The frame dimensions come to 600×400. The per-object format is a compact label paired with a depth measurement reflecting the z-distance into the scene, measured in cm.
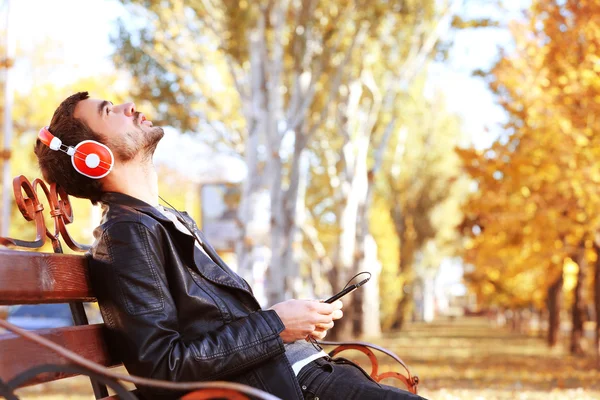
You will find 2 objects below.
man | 312
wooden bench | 258
